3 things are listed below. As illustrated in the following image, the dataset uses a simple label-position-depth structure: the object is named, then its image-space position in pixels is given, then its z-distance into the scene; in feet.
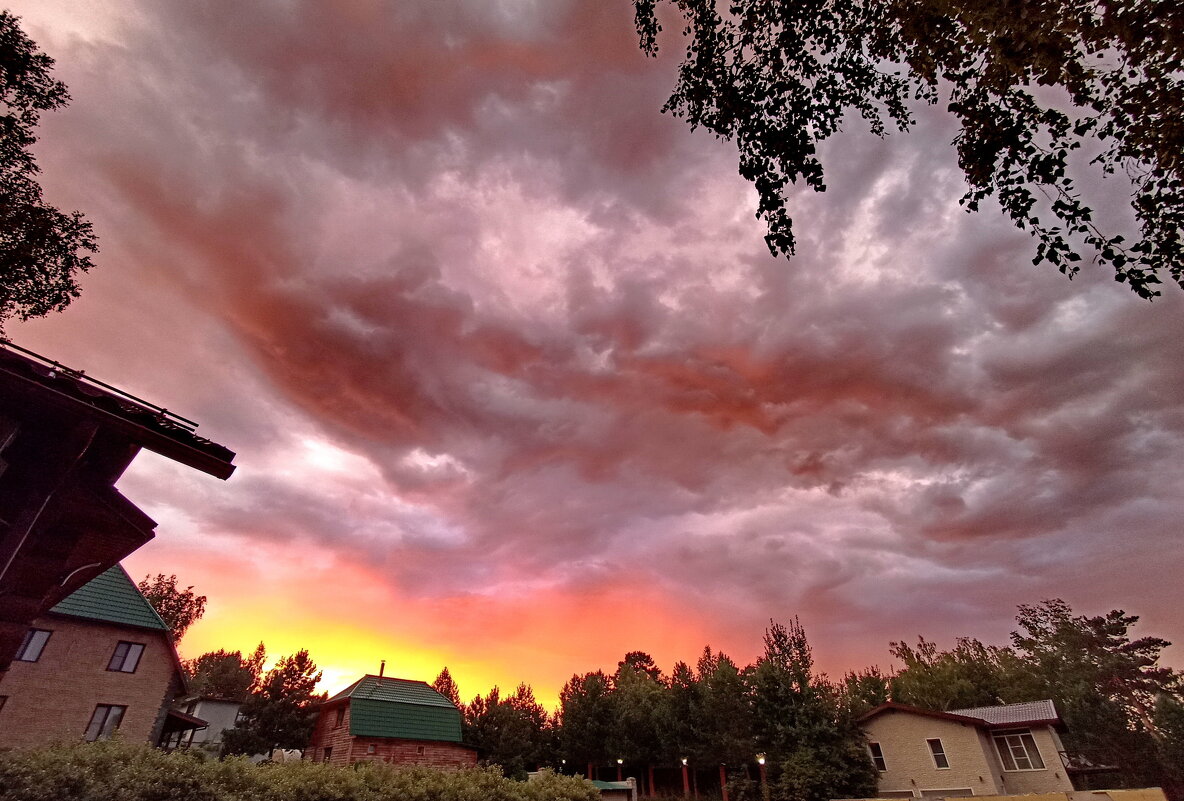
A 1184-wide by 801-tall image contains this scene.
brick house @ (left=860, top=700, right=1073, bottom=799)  88.33
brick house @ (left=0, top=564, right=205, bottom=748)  65.92
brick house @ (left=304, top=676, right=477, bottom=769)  92.07
